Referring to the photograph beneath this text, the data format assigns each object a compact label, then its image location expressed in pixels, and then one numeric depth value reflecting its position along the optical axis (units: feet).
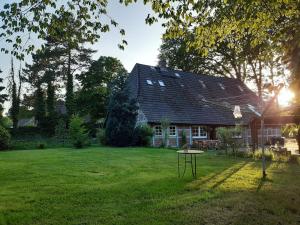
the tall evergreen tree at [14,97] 93.27
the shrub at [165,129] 62.37
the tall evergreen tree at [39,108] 86.54
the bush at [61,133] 74.09
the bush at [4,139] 61.40
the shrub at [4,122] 70.15
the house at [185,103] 66.59
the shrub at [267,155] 40.86
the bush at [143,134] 60.33
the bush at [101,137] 63.35
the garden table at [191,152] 23.61
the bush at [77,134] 57.30
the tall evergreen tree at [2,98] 72.60
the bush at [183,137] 67.14
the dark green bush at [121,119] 60.11
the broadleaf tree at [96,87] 87.28
